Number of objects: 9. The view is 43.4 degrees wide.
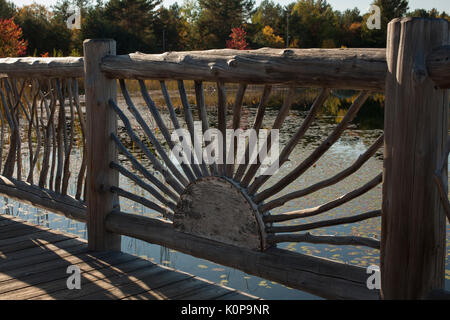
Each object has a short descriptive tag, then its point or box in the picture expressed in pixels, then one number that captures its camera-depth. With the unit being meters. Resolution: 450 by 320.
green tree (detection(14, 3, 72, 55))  32.56
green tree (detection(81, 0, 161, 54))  36.47
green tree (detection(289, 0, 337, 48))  44.34
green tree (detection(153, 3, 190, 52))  44.19
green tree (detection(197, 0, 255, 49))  45.06
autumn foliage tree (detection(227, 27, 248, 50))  39.81
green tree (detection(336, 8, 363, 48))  45.41
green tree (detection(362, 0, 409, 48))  42.56
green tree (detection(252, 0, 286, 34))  45.94
